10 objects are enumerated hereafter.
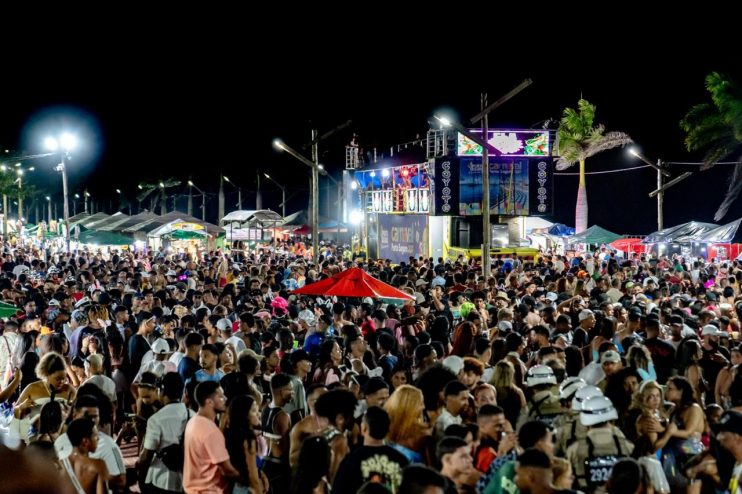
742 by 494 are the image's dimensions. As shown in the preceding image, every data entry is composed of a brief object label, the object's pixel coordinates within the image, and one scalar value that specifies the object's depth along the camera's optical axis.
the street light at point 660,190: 33.75
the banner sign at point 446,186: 34.03
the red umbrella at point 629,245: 36.00
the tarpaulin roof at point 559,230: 44.53
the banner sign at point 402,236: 38.00
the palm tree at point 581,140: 46.97
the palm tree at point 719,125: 35.88
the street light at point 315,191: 27.22
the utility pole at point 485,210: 21.41
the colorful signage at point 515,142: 34.12
